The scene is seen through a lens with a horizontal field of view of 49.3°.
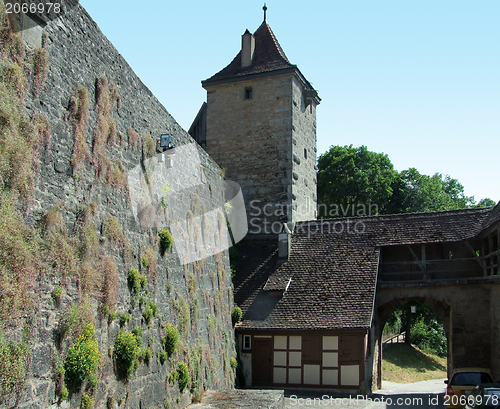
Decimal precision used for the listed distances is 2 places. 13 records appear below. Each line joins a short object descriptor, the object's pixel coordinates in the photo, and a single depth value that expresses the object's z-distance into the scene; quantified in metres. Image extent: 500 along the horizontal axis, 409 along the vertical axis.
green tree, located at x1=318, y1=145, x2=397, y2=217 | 29.17
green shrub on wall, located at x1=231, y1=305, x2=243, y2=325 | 14.59
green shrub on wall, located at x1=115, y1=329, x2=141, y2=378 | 8.11
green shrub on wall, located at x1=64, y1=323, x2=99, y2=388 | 6.85
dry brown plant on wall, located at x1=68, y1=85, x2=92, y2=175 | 7.71
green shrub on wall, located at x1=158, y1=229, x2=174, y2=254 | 10.31
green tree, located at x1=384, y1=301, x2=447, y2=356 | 27.06
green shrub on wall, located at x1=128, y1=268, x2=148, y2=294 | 8.85
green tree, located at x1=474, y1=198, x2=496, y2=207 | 34.44
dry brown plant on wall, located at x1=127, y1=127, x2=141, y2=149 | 9.55
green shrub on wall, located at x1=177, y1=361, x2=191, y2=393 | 10.11
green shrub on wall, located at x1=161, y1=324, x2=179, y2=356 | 9.83
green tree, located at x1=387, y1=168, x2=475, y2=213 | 29.14
